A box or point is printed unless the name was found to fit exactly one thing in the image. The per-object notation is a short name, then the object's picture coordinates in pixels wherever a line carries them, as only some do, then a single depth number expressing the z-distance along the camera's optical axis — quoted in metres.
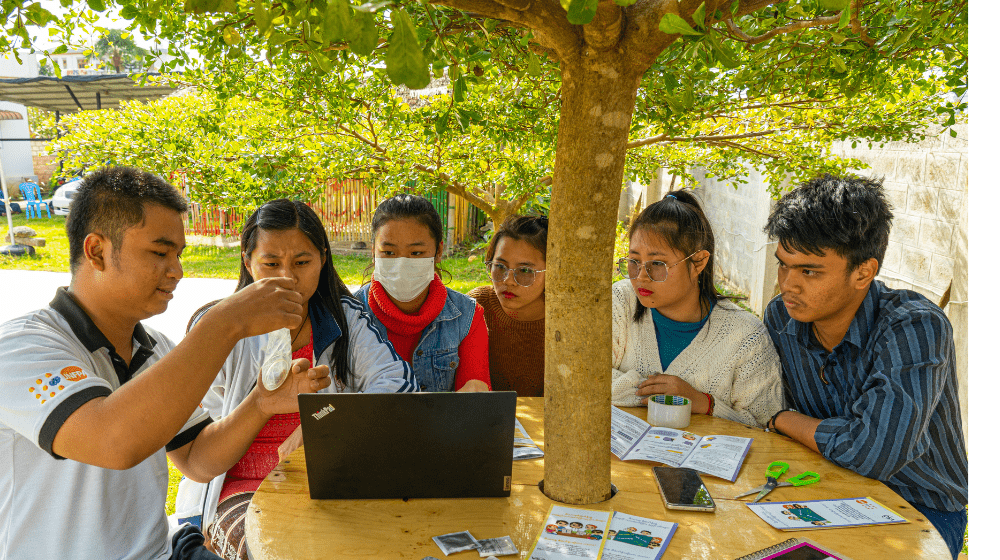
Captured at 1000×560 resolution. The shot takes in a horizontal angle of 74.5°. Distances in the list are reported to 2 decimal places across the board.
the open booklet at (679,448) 1.94
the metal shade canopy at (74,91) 10.01
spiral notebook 1.44
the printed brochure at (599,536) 1.45
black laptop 1.53
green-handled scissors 1.79
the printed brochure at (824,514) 1.61
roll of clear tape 2.24
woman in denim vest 2.89
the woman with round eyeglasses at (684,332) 2.48
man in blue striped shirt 1.98
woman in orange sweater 2.98
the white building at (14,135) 24.56
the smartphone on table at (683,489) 1.67
